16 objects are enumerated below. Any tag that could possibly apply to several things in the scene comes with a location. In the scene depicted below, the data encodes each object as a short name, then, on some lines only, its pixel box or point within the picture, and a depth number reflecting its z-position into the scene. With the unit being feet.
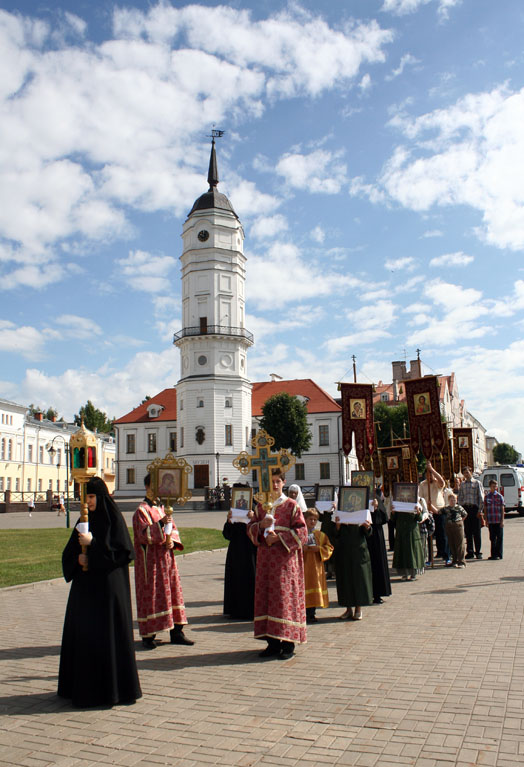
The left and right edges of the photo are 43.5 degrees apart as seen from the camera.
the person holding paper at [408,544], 42.78
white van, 104.17
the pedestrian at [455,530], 48.47
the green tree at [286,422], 188.85
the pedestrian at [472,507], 53.98
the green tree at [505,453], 445.78
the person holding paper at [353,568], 30.53
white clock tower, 190.90
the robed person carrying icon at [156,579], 26.32
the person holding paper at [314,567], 31.14
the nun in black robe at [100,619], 18.83
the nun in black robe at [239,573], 32.22
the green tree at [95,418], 307.78
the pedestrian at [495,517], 50.96
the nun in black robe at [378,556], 35.40
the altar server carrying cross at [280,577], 24.18
